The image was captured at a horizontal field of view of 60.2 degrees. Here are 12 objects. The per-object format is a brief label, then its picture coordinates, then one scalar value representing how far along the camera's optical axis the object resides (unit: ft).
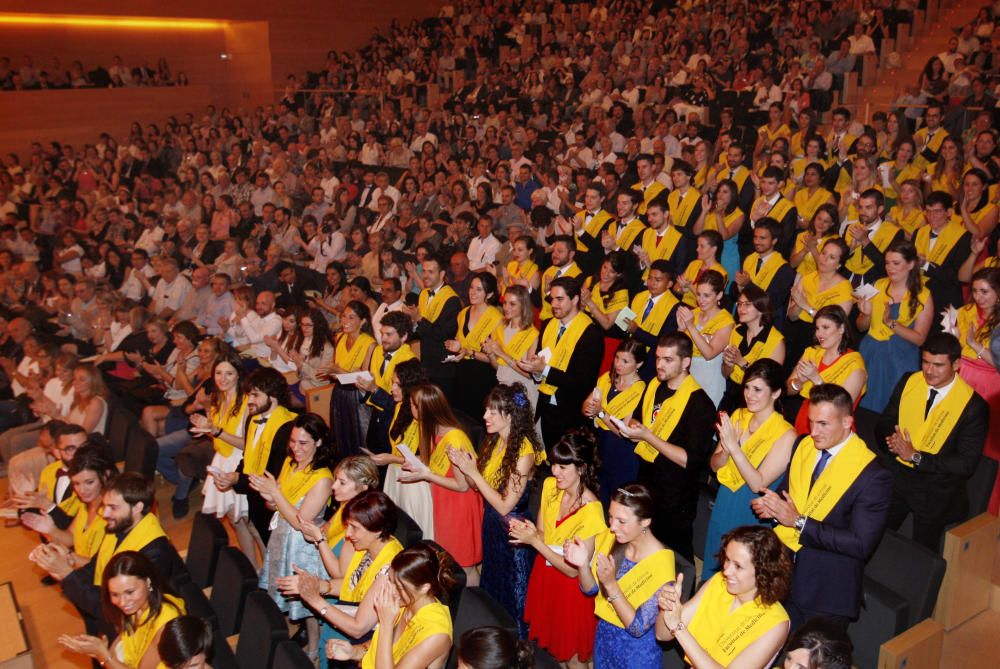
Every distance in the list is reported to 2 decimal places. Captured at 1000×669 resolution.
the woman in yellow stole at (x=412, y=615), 10.55
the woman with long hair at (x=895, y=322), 17.72
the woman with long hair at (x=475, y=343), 20.15
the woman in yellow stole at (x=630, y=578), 10.98
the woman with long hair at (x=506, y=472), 13.99
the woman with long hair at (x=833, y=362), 15.30
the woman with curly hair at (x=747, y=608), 10.08
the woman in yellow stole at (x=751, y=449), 13.00
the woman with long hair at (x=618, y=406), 15.47
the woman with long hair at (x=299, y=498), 14.47
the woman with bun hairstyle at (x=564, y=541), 12.43
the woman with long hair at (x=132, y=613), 12.02
